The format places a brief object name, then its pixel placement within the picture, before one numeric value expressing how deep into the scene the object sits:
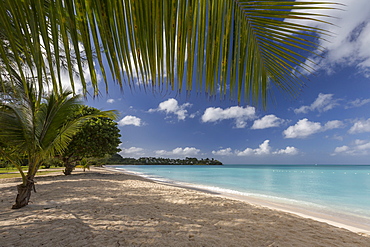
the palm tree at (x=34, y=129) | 3.64
